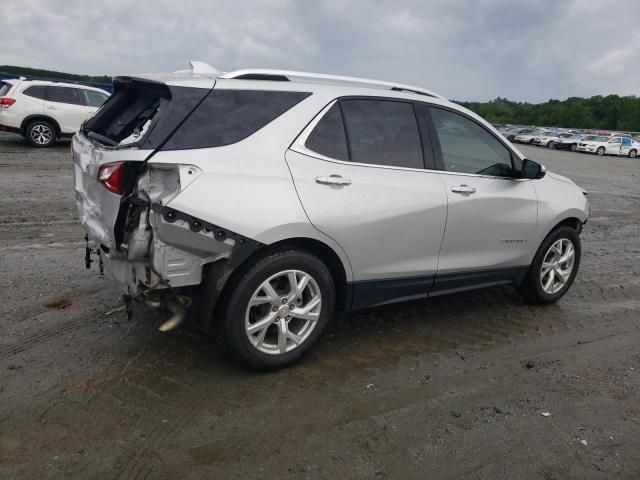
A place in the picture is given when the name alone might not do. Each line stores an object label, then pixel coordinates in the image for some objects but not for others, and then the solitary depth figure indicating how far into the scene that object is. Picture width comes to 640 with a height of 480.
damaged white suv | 3.19
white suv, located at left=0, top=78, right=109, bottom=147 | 14.98
